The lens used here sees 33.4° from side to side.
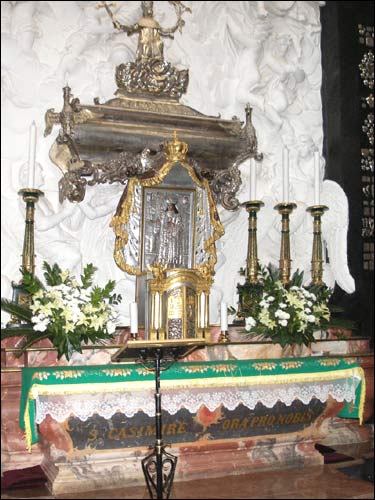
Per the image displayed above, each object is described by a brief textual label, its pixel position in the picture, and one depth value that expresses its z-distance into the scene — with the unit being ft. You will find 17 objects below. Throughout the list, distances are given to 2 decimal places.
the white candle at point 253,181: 20.03
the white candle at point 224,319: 17.35
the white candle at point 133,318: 14.05
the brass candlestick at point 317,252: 20.26
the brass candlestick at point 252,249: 20.24
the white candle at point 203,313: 17.43
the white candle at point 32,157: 17.21
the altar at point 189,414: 14.21
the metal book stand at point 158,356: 11.99
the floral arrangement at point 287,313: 17.30
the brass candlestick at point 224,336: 17.41
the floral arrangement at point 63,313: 15.19
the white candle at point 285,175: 19.72
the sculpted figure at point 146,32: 20.39
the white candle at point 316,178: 19.93
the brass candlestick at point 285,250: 20.12
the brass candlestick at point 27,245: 17.10
